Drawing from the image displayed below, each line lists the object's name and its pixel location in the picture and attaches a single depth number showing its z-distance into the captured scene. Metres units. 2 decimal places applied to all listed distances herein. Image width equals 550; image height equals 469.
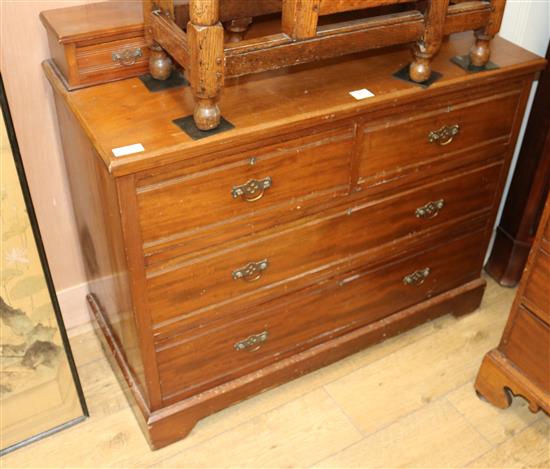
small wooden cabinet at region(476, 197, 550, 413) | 1.82
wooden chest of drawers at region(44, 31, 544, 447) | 1.55
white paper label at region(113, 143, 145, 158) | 1.42
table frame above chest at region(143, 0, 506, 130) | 1.42
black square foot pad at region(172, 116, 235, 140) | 1.50
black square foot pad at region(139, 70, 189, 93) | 1.67
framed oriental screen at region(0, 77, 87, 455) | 1.67
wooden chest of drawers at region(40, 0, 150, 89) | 1.62
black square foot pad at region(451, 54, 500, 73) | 1.85
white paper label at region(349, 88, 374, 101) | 1.68
